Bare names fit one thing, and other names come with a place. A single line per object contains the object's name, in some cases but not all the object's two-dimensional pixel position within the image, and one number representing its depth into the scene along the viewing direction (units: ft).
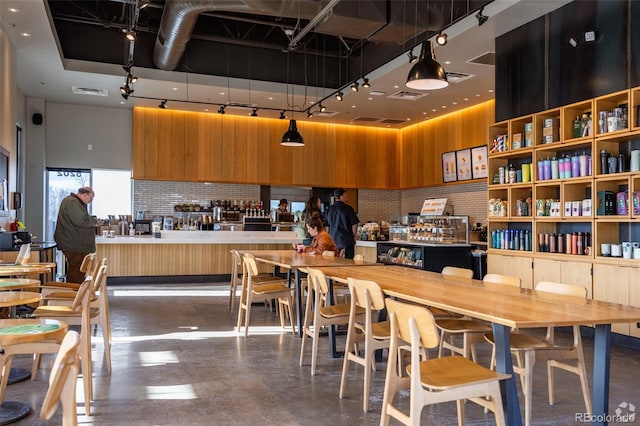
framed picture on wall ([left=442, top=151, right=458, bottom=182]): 35.99
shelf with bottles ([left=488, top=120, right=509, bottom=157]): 22.43
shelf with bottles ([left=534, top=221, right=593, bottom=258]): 18.98
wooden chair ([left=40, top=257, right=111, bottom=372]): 13.83
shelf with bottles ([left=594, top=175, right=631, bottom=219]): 17.71
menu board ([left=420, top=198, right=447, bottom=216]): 34.76
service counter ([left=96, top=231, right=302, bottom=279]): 32.73
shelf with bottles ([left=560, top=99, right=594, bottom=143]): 18.76
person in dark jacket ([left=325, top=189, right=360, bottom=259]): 26.07
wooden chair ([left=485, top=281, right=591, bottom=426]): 10.00
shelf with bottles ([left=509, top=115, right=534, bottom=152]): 21.07
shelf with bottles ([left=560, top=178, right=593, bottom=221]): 18.75
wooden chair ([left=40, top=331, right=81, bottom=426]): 4.92
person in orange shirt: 21.72
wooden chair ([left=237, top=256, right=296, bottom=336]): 18.52
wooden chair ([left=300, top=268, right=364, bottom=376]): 13.73
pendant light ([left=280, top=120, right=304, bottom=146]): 27.66
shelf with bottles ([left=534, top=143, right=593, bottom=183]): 18.78
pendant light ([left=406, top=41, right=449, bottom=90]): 15.17
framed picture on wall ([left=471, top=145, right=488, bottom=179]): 33.09
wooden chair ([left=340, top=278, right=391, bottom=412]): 11.11
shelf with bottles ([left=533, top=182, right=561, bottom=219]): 20.07
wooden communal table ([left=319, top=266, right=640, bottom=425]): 7.86
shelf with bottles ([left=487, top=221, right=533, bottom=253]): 21.47
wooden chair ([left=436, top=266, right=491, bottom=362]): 11.31
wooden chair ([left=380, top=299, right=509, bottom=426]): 7.68
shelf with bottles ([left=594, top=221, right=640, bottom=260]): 17.63
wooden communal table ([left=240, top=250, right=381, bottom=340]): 17.29
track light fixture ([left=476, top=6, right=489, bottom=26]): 18.76
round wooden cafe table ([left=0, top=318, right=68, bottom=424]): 7.97
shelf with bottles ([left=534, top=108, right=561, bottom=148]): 20.16
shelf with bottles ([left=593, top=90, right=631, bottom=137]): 17.35
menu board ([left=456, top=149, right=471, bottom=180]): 34.60
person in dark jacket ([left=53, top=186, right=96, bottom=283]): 22.97
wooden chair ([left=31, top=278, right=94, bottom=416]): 11.17
